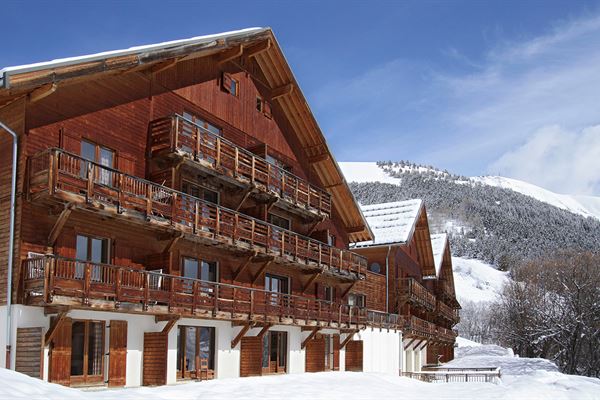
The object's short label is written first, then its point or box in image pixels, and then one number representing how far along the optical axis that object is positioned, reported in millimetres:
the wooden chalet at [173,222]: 20656
